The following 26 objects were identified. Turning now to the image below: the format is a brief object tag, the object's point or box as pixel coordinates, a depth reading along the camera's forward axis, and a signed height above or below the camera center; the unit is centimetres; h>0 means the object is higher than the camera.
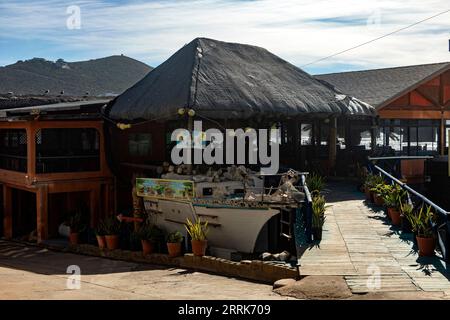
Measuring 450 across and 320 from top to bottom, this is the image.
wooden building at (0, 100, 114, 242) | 2177 -59
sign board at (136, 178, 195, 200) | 1766 -120
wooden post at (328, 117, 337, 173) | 2441 +27
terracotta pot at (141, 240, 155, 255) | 1733 -277
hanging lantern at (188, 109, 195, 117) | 1791 +104
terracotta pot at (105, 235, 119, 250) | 1848 -280
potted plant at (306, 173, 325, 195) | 1858 -113
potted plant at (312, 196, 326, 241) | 1430 -176
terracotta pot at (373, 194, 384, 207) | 1808 -155
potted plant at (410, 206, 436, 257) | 1266 -182
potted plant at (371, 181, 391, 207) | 1763 -130
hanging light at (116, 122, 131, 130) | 2032 +75
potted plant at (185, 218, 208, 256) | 1562 -235
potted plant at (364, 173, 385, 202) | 1883 -112
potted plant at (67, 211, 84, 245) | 2047 -265
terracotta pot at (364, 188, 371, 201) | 1912 -145
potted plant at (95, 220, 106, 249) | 1873 -271
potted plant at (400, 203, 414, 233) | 1476 -168
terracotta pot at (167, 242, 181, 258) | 1648 -271
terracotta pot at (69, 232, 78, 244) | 2045 -298
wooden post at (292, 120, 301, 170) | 2544 +34
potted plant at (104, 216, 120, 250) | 1848 -259
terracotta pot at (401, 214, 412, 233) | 1484 -189
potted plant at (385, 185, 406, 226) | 1567 -144
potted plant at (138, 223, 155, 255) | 1733 -259
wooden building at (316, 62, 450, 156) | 2564 +183
